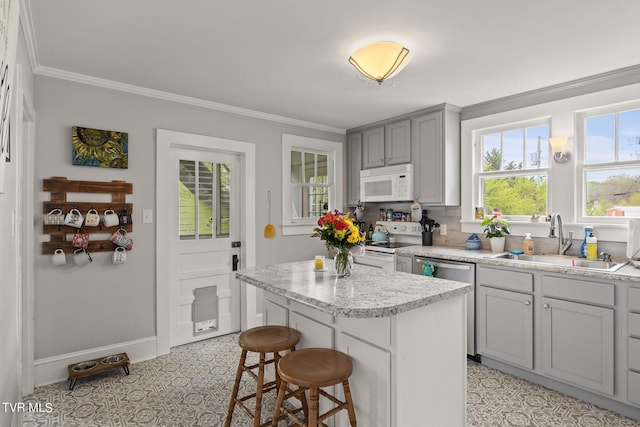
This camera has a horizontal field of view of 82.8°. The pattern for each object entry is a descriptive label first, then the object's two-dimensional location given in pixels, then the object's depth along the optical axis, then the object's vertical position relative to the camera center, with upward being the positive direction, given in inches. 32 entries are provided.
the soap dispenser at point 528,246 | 131.0 -11.7
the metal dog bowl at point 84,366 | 108.3 -46.4
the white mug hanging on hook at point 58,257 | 108.2 -13.2
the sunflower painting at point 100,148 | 113.9 +21.2
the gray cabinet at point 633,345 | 90.9 -33.3
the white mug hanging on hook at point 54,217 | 107.3 -1.2
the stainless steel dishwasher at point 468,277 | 124.9 -22.5
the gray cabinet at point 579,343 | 96.0 -36.2
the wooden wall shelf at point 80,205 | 109.1 +2.5
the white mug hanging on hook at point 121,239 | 119.1 -8.6
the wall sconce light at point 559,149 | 124.0 +22.2
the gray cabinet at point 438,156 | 148.5 +24.0
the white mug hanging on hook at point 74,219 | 109.8 -1.8
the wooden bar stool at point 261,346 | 79.0 -29.3
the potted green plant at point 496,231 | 136.9 -6.6
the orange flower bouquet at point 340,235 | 84.7 -5.1
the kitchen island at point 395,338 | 66.7 -25.4
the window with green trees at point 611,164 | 114.5 +16.0
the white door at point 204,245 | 140.6 -12.8
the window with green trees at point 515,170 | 135.3 +16.8
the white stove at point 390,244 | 153.7 -14.4
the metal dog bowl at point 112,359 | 113.2 -46.4
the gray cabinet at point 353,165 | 185.5 +24.8
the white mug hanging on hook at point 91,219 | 113.3 -1.9
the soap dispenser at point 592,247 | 115.1 -10.7
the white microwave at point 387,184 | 160.5 +13.9
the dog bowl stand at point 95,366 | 106.1 -46.5
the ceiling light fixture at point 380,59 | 90.8 +39.7
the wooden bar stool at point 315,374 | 64.1 -29.2
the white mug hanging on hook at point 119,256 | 119.0 -14.1
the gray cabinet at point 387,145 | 163.0 +32.4
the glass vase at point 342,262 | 88.7 -12.0
